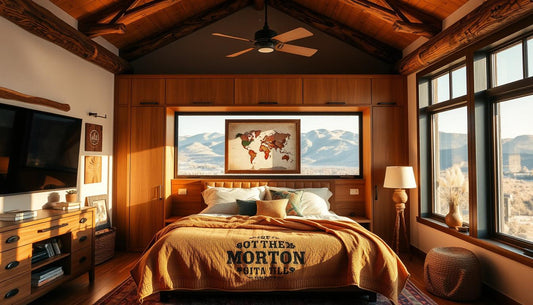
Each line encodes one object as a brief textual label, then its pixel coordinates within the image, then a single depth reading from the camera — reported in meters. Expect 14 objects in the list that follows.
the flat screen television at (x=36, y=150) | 2.95
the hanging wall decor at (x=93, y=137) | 4.25
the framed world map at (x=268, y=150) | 5.25
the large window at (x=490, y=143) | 2.90
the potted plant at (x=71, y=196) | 3.65
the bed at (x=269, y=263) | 2.89
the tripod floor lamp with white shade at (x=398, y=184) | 4.19
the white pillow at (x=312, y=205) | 4.29
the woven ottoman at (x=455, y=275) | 3.02
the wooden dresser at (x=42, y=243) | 2.51
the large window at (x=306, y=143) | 5.26
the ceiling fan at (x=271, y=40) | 3.21
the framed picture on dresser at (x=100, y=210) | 4.33
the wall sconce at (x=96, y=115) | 4.28
